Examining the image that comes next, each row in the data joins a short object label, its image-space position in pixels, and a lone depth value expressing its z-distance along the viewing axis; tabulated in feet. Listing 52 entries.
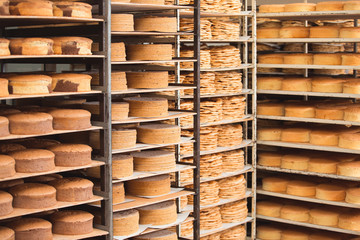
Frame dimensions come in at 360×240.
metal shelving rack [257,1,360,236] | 22.11
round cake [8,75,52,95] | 15.39
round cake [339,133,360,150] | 21.86
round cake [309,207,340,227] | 22.66
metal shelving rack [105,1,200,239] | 18.12
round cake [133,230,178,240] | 19.05
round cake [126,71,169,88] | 18.65
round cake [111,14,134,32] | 17.46
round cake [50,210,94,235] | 16.48
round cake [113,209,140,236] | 17.80
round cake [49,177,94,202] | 16.42
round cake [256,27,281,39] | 23.77
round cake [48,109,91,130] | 16.19
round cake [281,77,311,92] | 23.12
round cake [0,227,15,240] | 14.96
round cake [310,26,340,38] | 22.58
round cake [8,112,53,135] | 15.37
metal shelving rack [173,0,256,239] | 21.94
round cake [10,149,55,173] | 15.52
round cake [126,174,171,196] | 18.90
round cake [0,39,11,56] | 14.93
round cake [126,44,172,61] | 18.62
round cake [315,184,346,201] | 22.45
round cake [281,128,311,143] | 23.38
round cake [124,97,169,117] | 18.65
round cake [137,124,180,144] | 18.88
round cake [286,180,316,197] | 23.21
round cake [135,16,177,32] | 18.62
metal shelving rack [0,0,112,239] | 15.96
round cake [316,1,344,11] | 22.22
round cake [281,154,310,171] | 23.34
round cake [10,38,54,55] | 15.38
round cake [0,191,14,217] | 14.98
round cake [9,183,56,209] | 15.70
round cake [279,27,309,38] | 23.34
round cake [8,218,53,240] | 15.67
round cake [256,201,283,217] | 24.13
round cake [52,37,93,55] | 16.24
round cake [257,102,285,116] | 23.82
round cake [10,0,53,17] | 15.35
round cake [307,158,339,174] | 22.66
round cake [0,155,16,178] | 14.83
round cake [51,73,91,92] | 16.21
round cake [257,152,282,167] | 24.06
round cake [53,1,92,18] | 16.08
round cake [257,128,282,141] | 24.00
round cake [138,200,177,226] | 18.92
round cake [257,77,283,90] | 23.93
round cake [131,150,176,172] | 18.79
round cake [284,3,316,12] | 22.85
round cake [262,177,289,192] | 24.00
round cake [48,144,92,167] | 16.31
